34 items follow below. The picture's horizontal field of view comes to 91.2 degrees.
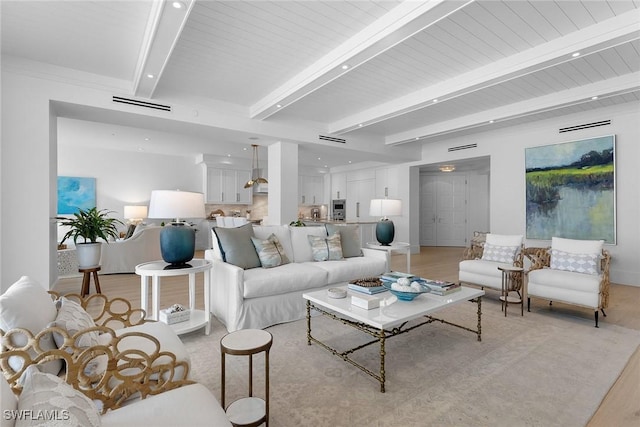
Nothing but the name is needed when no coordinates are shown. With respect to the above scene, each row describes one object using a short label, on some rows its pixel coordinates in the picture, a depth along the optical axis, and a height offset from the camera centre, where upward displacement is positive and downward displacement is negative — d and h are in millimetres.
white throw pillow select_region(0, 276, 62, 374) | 1250 -429
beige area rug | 1771 -1126
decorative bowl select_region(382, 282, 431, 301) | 2420 -633
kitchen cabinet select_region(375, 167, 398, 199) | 8695 +862
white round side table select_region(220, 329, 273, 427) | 1546 -859
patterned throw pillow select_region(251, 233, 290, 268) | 3384 -427
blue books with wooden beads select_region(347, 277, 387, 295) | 2574 -618
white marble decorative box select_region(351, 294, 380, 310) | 2283 -657
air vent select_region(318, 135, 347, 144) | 6199 +1500
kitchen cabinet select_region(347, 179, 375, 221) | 9508 +468
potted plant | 4160 -291
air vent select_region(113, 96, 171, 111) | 4145 +1509
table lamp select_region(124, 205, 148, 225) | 7957 -25
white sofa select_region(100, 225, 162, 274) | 5535 -692
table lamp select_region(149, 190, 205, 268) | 2771 -27
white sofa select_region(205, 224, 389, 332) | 2936 -690
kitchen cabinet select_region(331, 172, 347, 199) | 10359 +926
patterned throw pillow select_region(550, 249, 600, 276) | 3404 -553
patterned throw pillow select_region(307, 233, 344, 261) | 3895 -439
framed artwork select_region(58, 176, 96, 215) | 7387 +469
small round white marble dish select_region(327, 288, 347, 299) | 2529 -655
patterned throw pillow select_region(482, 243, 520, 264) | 4113 -542
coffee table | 2047 -698
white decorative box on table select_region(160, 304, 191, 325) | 2820 -933
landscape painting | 5066 +393
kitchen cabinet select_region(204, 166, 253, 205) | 9023 +786
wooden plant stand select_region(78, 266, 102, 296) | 4160 -880
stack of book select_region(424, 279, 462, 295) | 2605 -632
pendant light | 7508 +1236
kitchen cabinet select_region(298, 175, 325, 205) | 10633 +814
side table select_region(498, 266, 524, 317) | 3510 -834
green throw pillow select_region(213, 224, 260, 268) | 3252 -366
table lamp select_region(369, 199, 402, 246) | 5109 -2
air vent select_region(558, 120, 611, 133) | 5082 +1462
